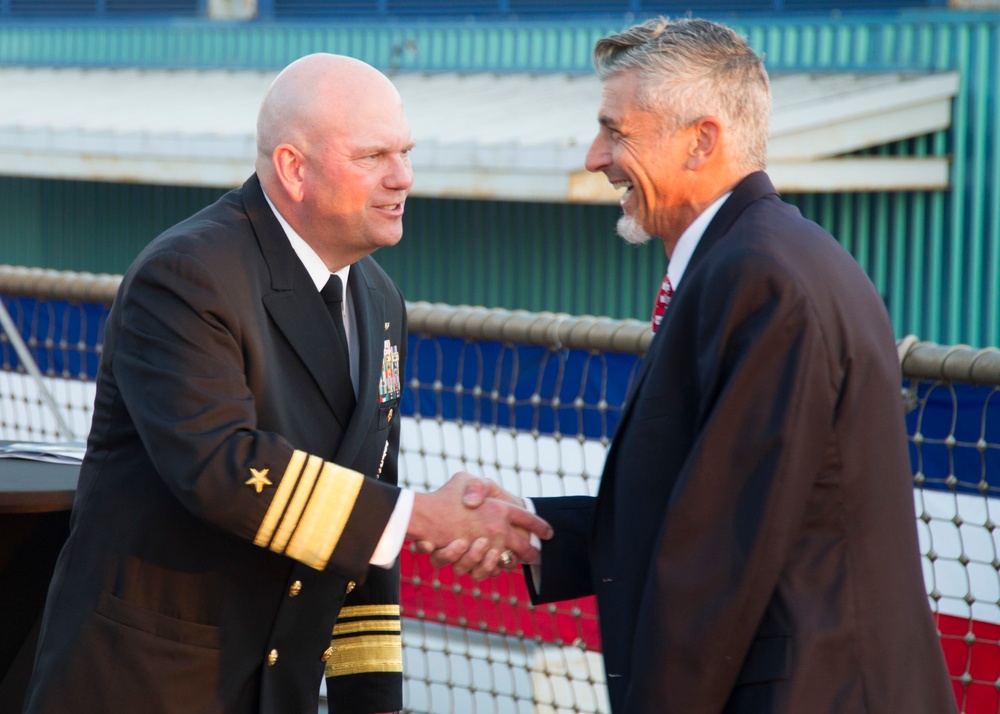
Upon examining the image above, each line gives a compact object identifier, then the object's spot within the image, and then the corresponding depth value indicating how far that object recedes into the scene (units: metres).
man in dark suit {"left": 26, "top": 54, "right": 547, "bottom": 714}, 4.82
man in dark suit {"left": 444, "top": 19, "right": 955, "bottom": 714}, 4.00
